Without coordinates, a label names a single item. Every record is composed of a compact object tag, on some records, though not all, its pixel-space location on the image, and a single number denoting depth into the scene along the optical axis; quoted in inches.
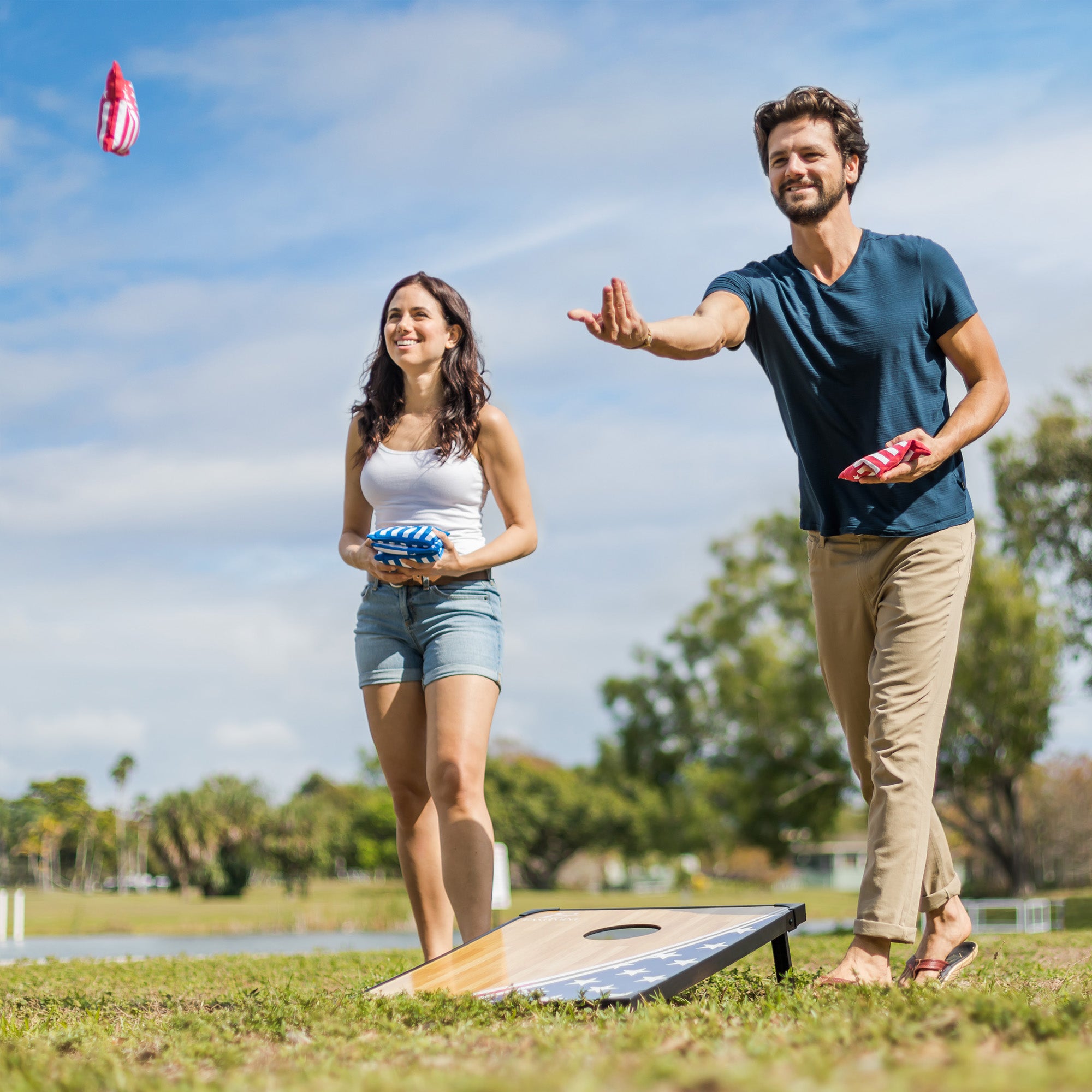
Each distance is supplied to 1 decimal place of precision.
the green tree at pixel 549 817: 1929.1
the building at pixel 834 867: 2378.2
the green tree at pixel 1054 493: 880.3
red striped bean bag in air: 267.0
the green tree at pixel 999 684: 941.8
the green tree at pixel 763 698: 1155.9
